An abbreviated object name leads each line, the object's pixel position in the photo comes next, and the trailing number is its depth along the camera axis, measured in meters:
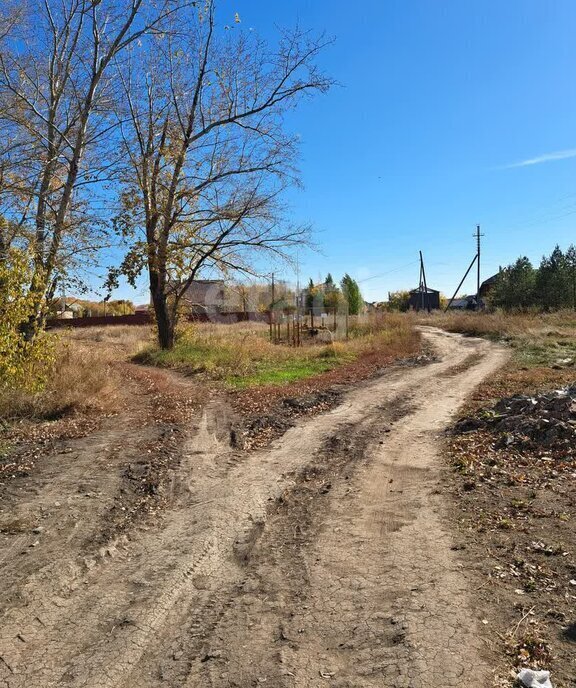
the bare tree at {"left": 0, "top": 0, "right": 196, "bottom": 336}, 11.56
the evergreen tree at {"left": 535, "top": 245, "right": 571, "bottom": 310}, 46.44
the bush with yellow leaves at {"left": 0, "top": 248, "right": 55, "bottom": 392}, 8.21
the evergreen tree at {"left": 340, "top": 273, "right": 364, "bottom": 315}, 60.69
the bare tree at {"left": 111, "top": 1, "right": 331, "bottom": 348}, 18.44
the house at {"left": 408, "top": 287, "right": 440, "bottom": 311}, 76.86
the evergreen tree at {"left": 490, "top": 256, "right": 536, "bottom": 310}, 48.75
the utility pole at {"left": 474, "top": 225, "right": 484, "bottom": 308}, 59.51
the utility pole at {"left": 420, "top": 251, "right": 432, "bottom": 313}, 67.56
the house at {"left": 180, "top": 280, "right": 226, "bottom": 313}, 43.29
